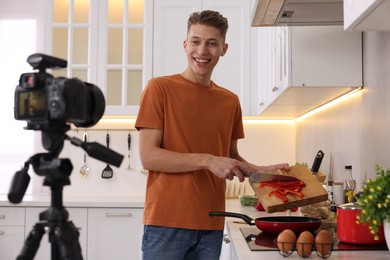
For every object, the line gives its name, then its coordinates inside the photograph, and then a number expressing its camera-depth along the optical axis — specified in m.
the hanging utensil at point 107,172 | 3.86
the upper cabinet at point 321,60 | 2.12
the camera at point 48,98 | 0.82
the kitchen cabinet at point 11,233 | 3.28
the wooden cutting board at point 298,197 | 1.75
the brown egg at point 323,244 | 1.33
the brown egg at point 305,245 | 1.36
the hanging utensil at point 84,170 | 3.85
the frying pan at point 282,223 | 1.63
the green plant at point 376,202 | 1.23
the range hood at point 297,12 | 1.75
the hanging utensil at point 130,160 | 3.88
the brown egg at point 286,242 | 1.38
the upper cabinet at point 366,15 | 1.02
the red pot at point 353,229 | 1.50
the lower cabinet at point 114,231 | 3.29
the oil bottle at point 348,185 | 2.09
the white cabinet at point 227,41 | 3.53
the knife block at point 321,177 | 2.53
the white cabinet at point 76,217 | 3.28
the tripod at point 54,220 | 0.83
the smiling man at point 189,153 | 1.68
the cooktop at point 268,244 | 1.49
